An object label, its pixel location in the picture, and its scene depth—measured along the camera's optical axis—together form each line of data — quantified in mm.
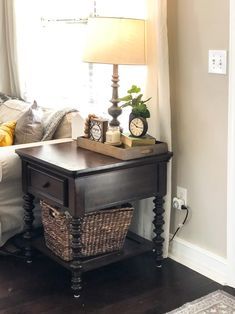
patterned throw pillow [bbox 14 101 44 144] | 3367
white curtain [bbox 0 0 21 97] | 4250
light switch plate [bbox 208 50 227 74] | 2576
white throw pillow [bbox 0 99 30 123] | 3758
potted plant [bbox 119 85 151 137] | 2746
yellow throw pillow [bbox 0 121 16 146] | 3365
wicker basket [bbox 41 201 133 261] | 2732
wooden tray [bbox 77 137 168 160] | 2670
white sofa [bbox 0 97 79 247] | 2959
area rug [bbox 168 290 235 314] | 2484
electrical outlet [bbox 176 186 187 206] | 2953
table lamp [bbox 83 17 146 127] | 2666
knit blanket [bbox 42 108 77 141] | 3342
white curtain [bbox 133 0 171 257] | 2750
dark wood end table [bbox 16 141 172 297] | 2543
